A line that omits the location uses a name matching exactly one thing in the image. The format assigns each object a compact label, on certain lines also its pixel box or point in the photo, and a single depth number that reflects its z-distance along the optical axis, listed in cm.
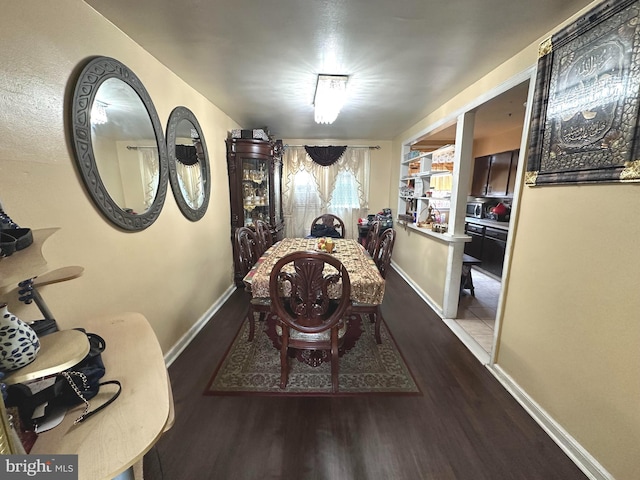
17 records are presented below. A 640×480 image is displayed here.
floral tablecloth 175
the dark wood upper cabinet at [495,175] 386
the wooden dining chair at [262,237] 261
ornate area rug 172
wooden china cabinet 323
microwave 458
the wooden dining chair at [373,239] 273
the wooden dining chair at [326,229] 382
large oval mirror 126
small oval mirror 202
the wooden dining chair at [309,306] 148
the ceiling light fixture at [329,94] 204
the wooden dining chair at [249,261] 195
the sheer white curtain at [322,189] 455
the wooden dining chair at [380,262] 191
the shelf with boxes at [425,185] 292
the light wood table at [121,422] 59
